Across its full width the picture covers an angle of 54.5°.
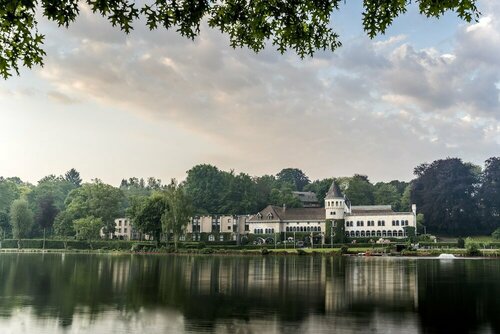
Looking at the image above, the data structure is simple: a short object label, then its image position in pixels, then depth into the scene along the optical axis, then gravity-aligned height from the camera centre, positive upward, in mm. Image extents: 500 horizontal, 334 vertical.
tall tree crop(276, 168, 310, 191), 176638 +20280
